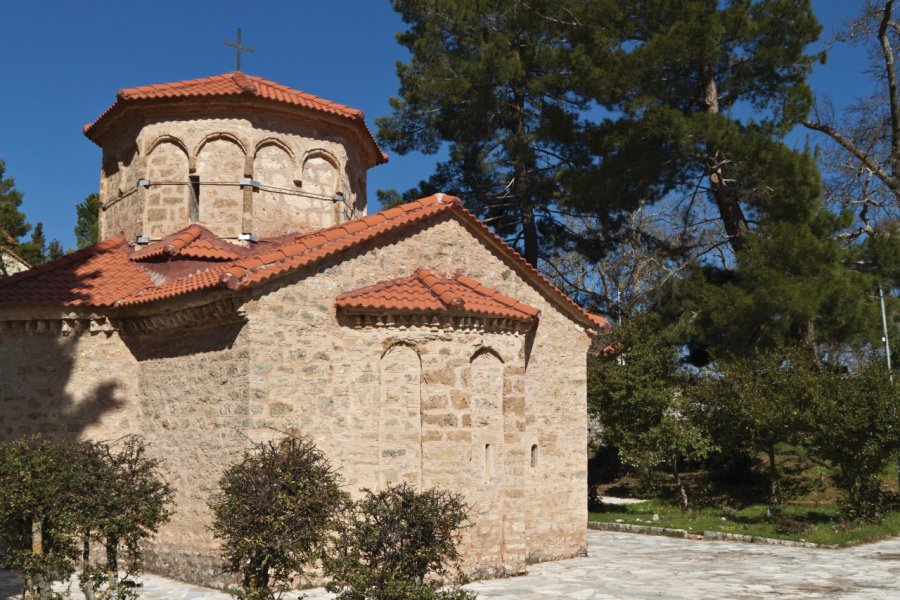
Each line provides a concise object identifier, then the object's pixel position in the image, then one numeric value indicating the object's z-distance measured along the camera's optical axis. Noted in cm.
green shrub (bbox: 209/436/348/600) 659
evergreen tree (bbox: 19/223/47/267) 2890
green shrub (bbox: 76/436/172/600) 704
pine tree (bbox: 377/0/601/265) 2164
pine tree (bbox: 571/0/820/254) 1800
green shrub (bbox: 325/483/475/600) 579
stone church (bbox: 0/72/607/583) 928
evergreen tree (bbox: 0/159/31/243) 2964
